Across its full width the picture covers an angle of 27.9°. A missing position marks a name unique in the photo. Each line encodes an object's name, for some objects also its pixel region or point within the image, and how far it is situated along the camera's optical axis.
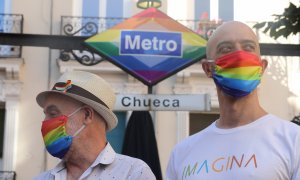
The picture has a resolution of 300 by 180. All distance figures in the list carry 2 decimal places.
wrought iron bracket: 5.92
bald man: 2.26
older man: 2.75
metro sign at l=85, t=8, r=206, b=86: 5.99
